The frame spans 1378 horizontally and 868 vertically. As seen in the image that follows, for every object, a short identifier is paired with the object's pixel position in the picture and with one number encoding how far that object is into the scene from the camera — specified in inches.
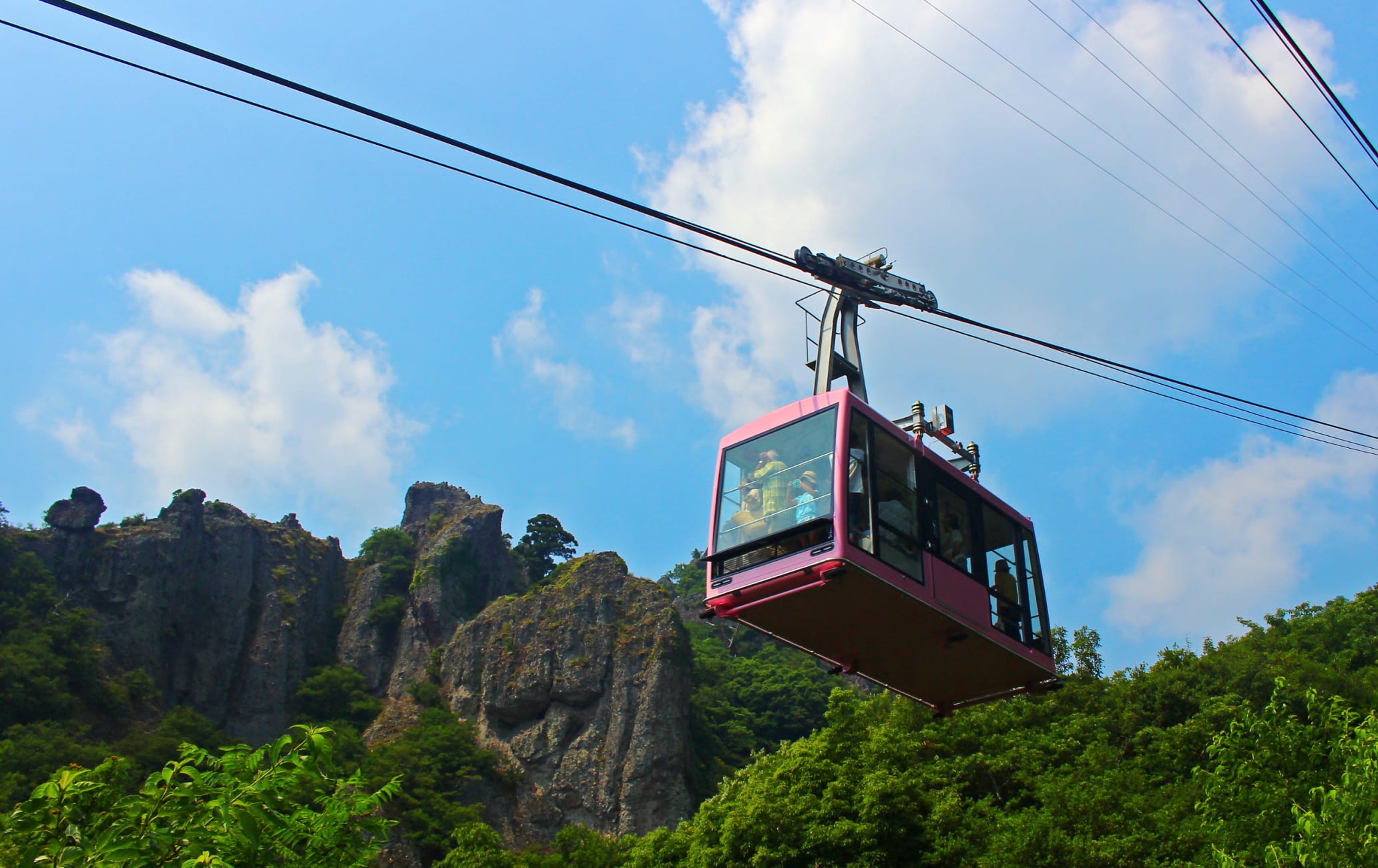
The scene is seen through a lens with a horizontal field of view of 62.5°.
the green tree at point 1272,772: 673.0
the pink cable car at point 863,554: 464.1
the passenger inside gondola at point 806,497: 466.6
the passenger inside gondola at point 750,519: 482.6
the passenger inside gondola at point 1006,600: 542.9
